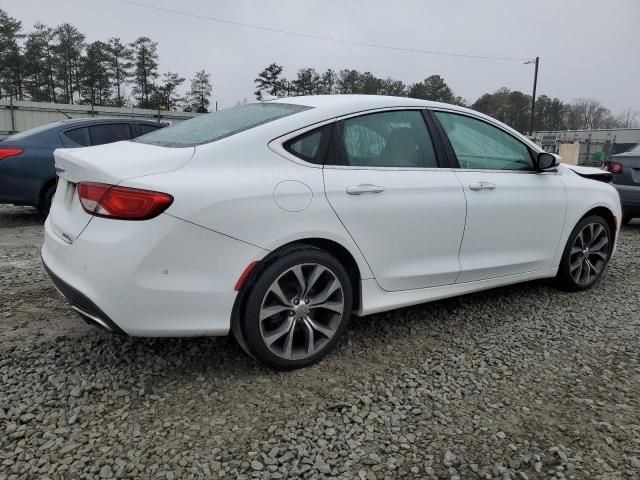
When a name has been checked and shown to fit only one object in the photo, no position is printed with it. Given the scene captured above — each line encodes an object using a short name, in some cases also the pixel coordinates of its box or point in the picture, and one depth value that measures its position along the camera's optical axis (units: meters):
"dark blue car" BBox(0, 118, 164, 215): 6.23
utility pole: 40.41
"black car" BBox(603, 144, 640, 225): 7.18
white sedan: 2.30
